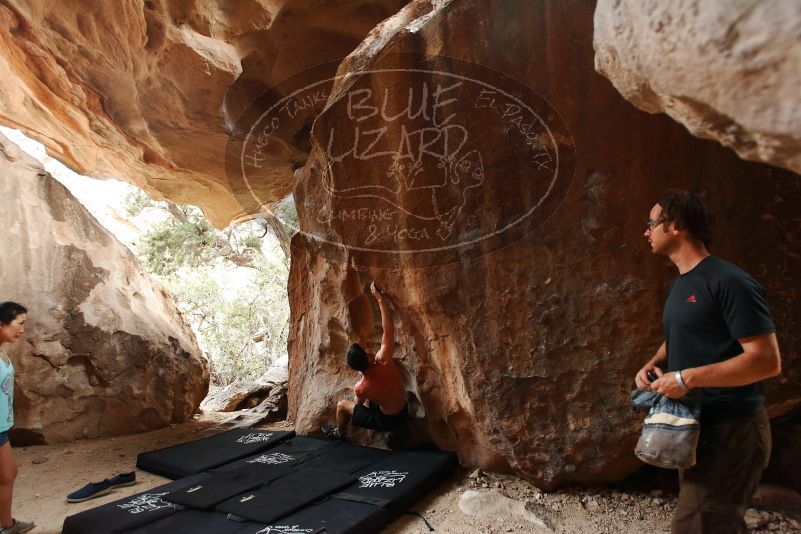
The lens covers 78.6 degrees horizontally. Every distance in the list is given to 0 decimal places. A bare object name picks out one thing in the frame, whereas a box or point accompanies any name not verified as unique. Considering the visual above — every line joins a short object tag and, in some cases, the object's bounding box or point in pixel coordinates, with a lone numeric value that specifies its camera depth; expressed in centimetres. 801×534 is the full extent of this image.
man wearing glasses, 149
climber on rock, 369
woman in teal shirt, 267
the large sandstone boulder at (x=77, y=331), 447
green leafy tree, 1079
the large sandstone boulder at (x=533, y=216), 272
